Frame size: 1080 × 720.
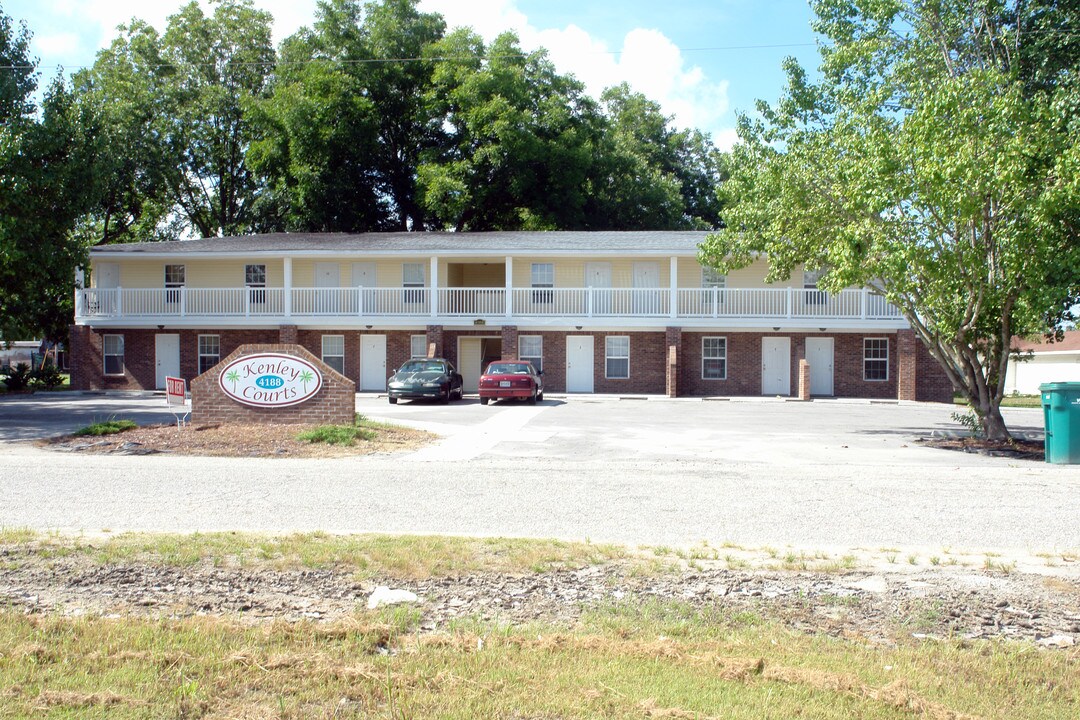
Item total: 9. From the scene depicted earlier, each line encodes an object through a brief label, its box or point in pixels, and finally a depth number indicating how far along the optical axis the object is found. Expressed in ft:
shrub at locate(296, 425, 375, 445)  49.24
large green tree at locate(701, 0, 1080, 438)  48.14
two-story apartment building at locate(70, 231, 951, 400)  101.86
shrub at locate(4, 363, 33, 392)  108.37
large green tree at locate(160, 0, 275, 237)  148.46
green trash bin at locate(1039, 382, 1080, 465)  45.91
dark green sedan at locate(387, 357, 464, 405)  86.63
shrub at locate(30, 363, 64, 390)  113.40
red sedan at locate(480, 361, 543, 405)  85.56
